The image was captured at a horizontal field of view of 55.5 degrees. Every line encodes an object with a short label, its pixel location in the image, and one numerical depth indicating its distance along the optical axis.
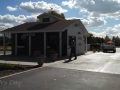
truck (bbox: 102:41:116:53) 17.74
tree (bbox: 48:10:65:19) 28.19
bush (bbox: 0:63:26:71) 6.56
